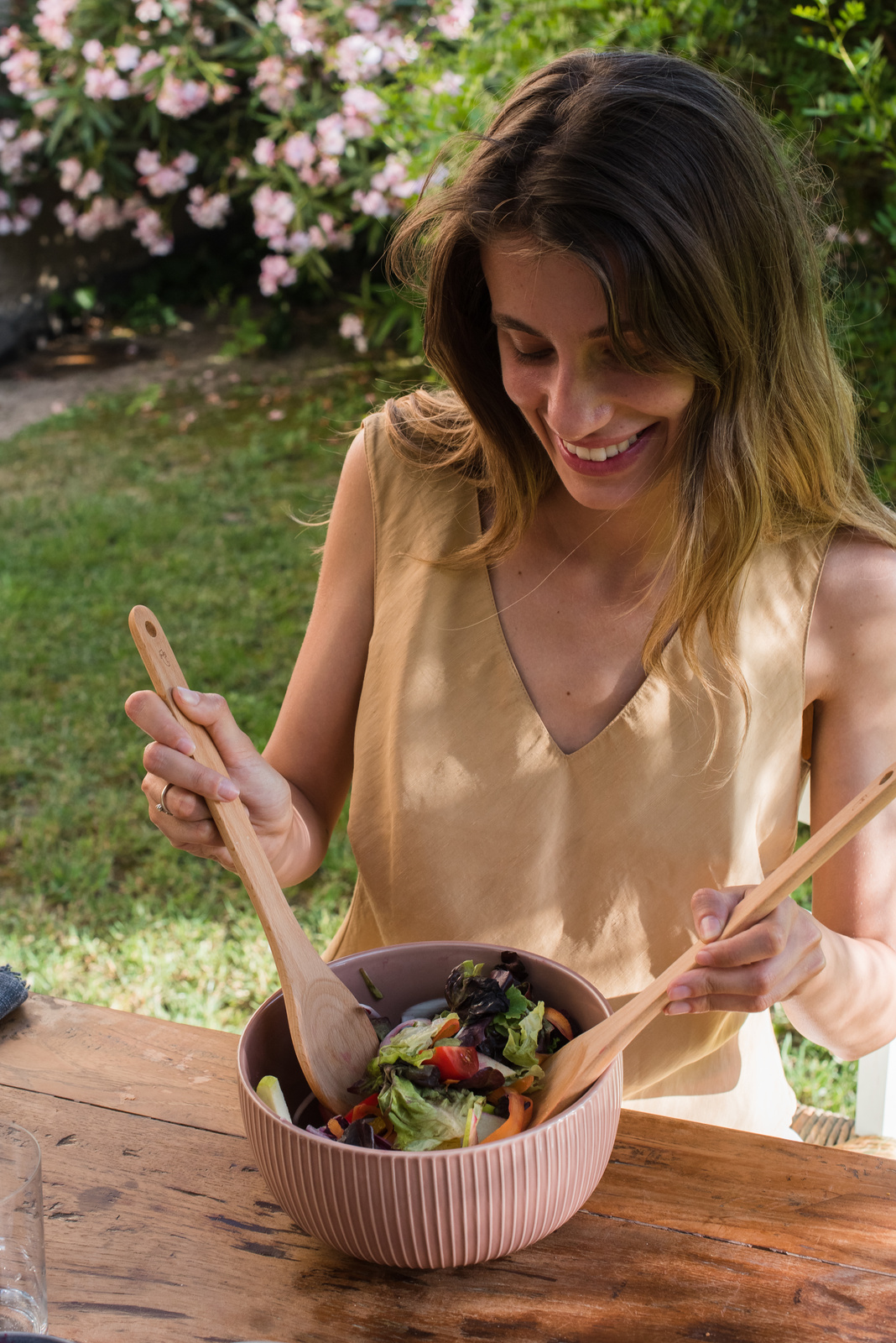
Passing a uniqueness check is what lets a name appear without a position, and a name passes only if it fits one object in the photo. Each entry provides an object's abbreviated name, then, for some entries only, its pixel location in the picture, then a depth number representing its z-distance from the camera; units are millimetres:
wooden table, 810
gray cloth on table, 1130
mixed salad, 821
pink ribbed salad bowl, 752
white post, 1383
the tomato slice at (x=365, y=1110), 870
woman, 1080
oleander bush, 2721
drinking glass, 780
